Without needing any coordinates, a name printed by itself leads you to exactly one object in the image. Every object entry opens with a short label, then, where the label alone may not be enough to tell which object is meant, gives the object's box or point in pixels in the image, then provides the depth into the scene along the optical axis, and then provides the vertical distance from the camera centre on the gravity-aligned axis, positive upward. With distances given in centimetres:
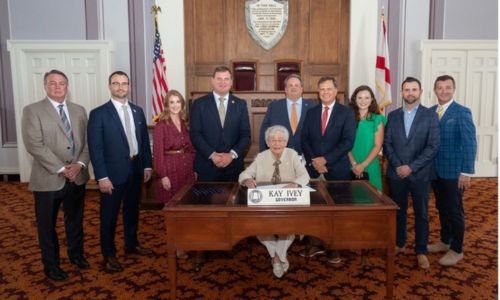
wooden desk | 240 -73
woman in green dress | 348 -30
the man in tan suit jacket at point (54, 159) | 285 -41
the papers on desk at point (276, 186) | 250 -53
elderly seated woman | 299 -52
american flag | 571 +37
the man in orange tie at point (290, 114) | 354 -12
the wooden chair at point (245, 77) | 632 +37
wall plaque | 643 +129
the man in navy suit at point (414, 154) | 312 -42
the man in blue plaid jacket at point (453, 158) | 312 -45
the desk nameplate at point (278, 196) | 243 -57
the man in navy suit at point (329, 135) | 332 -28
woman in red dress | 357 -41
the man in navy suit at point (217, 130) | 347 -25
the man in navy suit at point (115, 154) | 303 -40
